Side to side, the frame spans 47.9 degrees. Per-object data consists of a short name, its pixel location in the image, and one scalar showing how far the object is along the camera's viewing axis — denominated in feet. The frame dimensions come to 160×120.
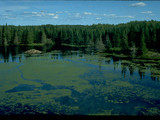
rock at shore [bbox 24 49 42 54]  293.84
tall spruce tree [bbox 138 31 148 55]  243.27
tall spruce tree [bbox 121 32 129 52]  291.38
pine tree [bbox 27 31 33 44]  472.44
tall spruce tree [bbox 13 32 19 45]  470.80
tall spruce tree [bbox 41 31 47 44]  494.67
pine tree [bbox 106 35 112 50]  325.42
